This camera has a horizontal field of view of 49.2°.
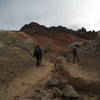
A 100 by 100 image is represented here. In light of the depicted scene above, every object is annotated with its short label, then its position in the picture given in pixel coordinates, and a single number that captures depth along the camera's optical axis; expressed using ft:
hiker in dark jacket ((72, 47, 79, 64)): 28.15
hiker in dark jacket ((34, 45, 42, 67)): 23.14
